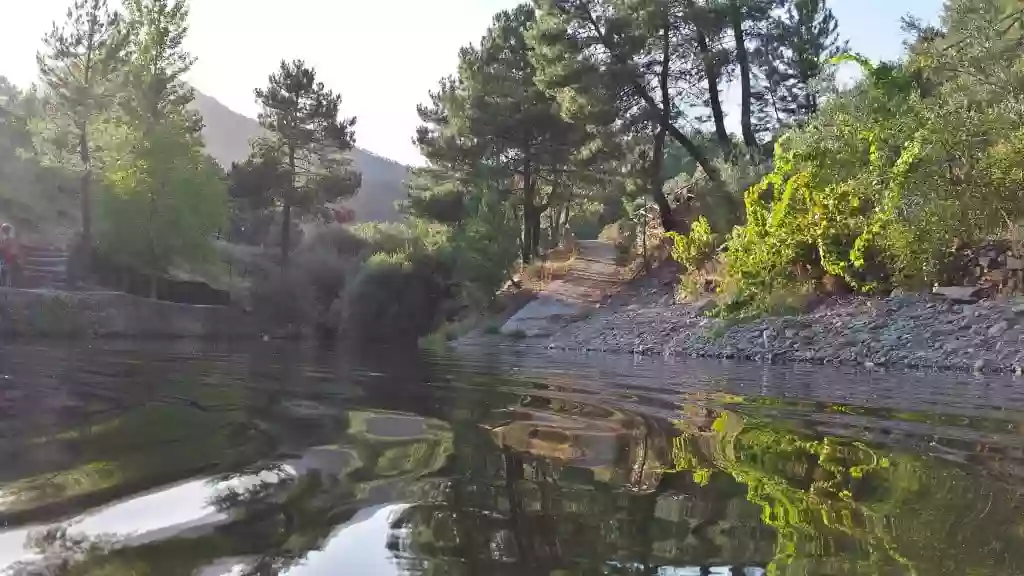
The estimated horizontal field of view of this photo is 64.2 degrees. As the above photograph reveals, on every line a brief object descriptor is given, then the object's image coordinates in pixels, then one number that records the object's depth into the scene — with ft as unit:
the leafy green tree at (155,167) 63.82
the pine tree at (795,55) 59.67
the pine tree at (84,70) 63.05
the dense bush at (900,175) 30.71
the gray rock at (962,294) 33.22
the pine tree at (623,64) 56.95
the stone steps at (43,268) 61.30
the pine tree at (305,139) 93.91
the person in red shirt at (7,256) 56.08
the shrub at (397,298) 76.28
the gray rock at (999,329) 28.99
